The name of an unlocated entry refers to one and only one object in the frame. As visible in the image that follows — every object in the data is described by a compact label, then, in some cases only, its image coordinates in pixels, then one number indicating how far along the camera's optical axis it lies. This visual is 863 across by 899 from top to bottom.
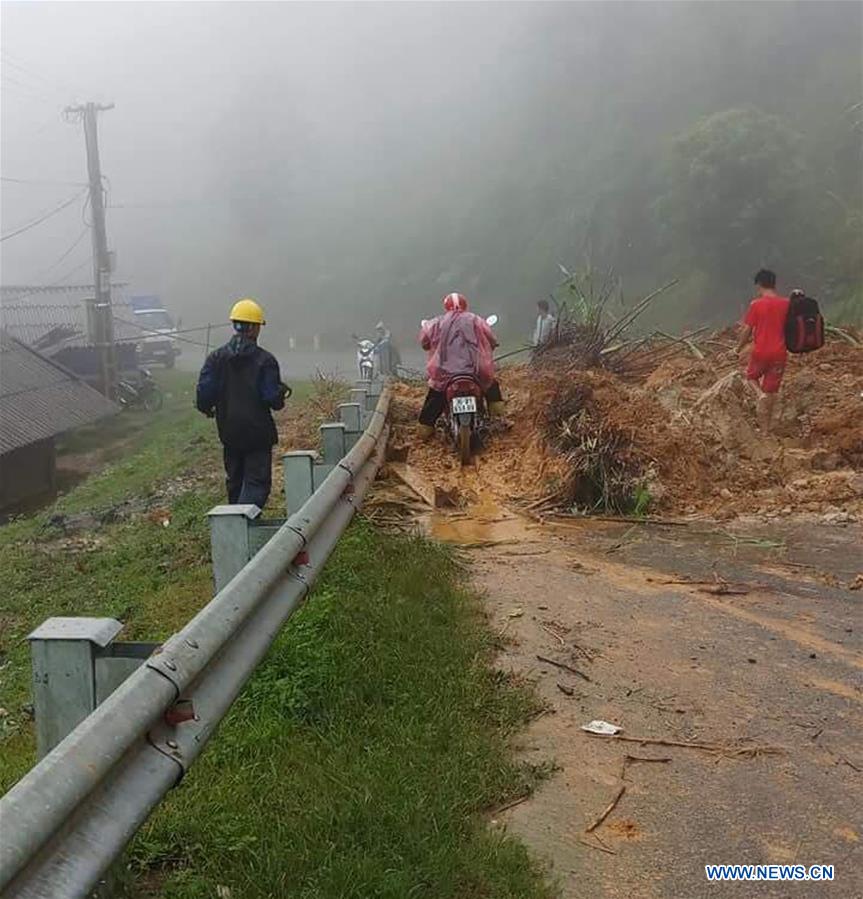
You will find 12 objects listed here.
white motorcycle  18.63
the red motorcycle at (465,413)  9.57
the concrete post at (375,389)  9.80
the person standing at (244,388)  6.99
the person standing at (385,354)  18.39
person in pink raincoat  9.95
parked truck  42.31
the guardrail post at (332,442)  6.81
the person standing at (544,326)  14.25
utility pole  31.17
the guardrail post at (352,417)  7.50
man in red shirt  9.71
